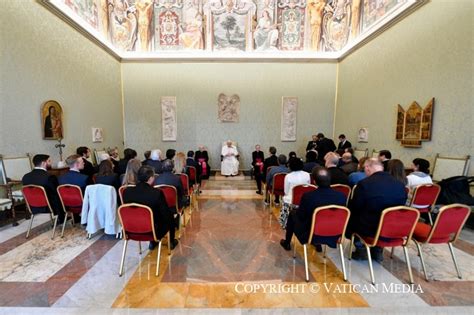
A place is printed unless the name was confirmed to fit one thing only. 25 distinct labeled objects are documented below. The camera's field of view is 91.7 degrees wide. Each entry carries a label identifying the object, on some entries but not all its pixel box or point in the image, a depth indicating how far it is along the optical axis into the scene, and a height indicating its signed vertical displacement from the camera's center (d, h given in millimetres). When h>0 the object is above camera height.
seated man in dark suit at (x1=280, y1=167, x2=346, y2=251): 2664 -760
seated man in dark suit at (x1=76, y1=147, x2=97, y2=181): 5115 -860
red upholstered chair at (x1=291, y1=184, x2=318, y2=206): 3649 -900
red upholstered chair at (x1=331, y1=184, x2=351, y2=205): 3762 -866
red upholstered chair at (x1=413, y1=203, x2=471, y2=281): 2447 -1017
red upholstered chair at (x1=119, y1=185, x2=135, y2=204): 3480 -877
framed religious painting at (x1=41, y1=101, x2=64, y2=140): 5949 +261
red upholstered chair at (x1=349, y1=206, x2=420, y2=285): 2408 -1009
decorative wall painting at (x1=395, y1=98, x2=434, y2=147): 5525 +315
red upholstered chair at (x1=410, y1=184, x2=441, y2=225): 3584 -945
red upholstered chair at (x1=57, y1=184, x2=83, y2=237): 3641 -1092
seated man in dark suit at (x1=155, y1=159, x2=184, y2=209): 3904 -799
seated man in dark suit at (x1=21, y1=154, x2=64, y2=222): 3795 -885
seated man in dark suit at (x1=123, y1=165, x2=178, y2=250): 2771 -797
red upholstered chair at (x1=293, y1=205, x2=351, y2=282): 2506 -973
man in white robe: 9812 -1187
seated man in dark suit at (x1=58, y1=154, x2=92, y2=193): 3883 -776
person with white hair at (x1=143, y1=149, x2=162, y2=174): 5230 -691
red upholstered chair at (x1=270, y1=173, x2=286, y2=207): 4887 -1074
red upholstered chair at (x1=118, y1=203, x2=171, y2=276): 2594 -1064
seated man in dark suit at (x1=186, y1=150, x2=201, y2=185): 6801 -920
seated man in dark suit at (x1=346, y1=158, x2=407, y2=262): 2578 -704
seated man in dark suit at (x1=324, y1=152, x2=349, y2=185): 4008 -712
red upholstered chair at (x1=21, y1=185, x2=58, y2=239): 3602 -1067
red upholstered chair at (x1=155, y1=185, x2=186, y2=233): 3598 -984
